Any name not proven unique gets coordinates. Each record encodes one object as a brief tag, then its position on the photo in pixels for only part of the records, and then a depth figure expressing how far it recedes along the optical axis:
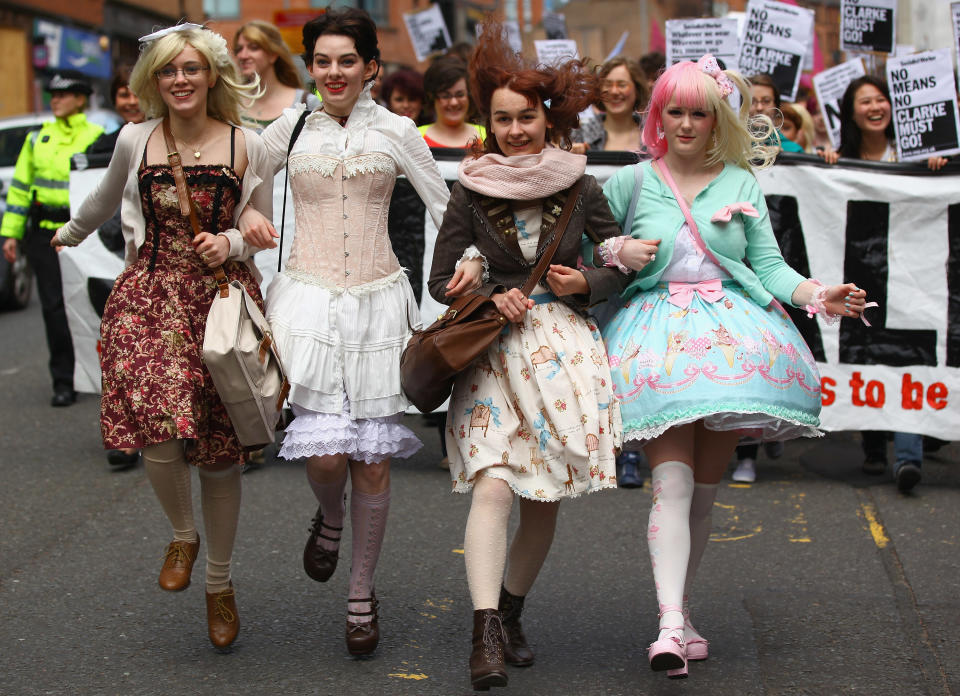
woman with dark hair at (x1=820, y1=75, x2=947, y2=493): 7.04
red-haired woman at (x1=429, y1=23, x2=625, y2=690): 3.93
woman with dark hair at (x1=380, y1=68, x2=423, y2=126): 8.91
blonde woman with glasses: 4.17
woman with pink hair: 3.96
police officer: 8.45
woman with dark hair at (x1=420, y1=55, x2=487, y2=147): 7.59
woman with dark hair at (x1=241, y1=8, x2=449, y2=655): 4.27
